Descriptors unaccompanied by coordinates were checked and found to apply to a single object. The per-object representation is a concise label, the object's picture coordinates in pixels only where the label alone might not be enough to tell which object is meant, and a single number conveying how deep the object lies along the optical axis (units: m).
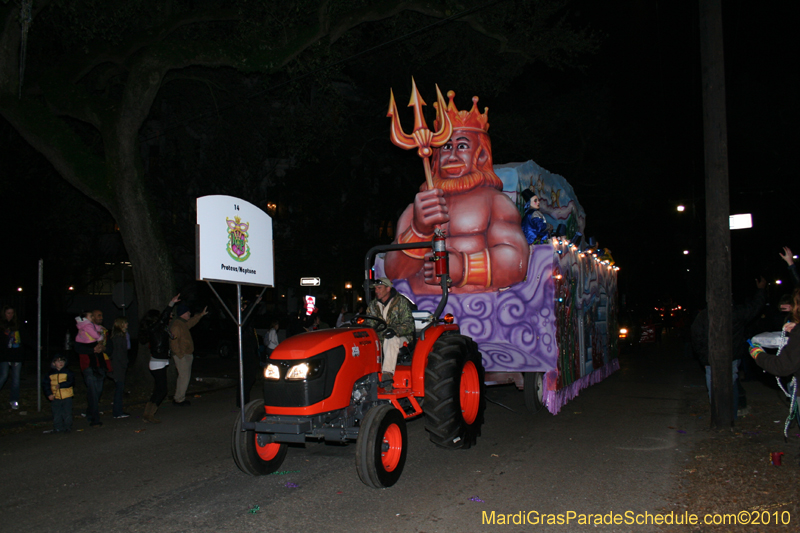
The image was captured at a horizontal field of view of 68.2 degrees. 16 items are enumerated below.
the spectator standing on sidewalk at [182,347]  10.38
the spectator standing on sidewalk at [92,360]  8.77
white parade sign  5.93
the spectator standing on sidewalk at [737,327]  8.42
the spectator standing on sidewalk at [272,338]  13.60
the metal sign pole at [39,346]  9.83
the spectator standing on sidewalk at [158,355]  9.00
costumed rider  9.62
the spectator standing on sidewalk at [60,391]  8.30
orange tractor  5.43
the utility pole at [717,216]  7.86
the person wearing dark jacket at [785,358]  5.10
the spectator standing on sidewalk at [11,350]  9.66
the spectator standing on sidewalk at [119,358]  9.31
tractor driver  6.57
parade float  8.99
